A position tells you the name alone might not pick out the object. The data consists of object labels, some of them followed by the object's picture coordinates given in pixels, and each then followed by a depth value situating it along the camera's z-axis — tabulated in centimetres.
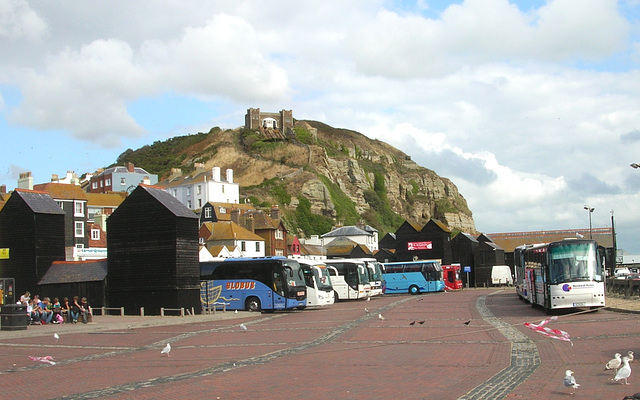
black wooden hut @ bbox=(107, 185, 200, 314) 3622
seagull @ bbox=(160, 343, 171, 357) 1720
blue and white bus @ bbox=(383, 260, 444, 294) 6169
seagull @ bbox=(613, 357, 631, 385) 1115
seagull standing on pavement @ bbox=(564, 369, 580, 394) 1076
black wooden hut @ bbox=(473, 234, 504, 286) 8825
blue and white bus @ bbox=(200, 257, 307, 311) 3866
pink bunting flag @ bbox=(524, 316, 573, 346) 1950
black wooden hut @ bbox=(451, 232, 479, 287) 8812
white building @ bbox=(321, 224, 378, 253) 11019
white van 8856
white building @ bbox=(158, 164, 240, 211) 10744
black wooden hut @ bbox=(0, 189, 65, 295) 3778
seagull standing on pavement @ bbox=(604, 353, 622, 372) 1220
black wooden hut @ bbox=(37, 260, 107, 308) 3738
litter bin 2680
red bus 6900
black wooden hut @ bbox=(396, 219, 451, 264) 8250
